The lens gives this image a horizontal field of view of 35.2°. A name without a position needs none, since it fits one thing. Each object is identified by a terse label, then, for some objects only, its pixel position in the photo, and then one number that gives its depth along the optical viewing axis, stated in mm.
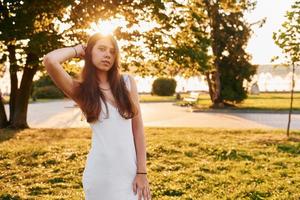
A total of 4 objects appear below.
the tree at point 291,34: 10453
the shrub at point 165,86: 53625
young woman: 3152
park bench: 37094
